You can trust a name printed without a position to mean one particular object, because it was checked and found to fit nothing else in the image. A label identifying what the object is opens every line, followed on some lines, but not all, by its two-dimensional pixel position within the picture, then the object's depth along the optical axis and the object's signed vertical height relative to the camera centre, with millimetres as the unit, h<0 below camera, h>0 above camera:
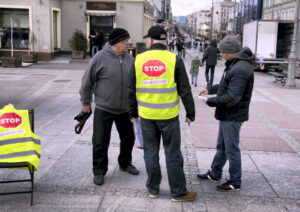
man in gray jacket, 4793 -651
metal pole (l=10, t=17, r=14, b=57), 22966 -340
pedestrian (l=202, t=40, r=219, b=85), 14781 -691
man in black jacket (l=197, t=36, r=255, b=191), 4371 -669
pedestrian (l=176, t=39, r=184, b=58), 29391 -706
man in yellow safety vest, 4176 -694
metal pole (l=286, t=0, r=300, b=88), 15524 -1169
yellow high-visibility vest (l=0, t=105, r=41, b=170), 4266 -1124
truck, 23125 -178
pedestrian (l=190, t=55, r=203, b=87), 14555 -1086
